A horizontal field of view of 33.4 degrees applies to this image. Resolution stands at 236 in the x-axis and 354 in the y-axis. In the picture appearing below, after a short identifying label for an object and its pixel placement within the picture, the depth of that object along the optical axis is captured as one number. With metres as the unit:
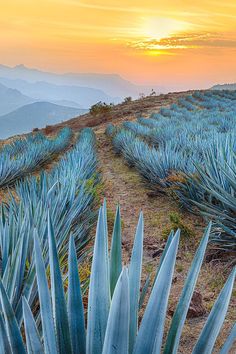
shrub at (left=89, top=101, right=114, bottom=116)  21.22
